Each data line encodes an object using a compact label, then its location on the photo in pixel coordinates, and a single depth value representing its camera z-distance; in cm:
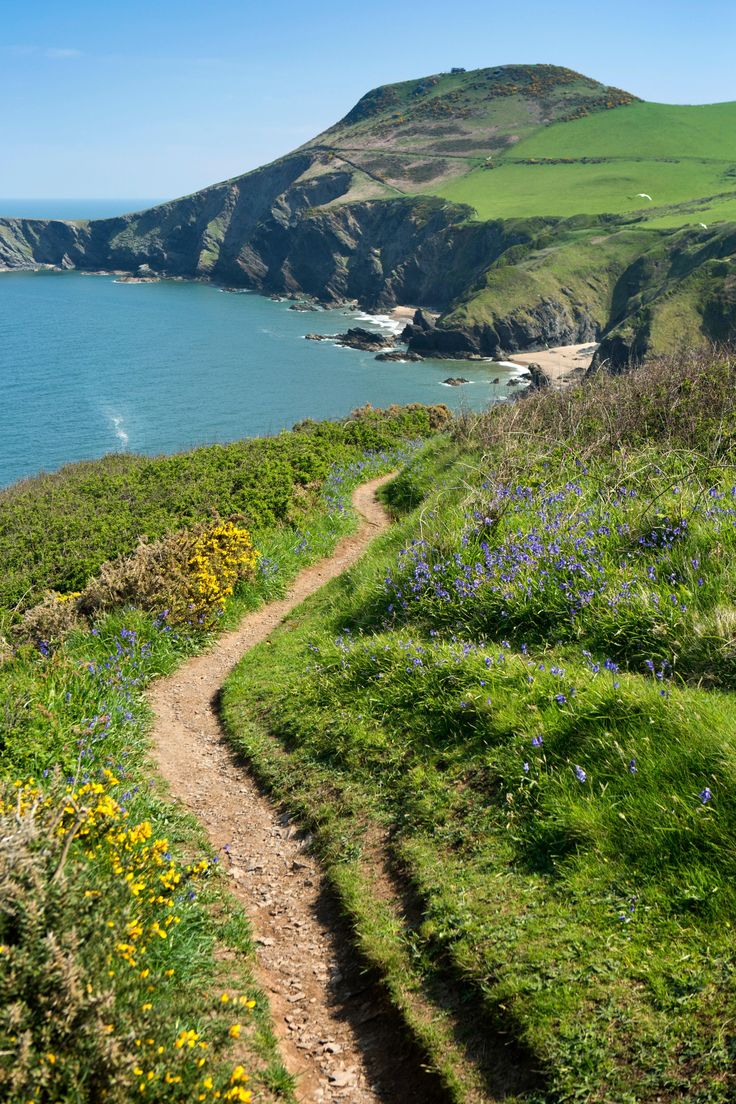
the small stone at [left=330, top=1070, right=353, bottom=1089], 449
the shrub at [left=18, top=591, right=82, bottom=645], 1201
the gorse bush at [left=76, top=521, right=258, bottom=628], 1238
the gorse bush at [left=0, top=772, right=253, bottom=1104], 349
